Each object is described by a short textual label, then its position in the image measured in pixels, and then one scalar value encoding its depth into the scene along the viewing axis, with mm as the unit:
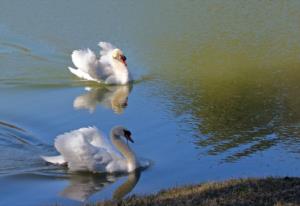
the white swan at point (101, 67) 23160
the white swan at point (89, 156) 15308
